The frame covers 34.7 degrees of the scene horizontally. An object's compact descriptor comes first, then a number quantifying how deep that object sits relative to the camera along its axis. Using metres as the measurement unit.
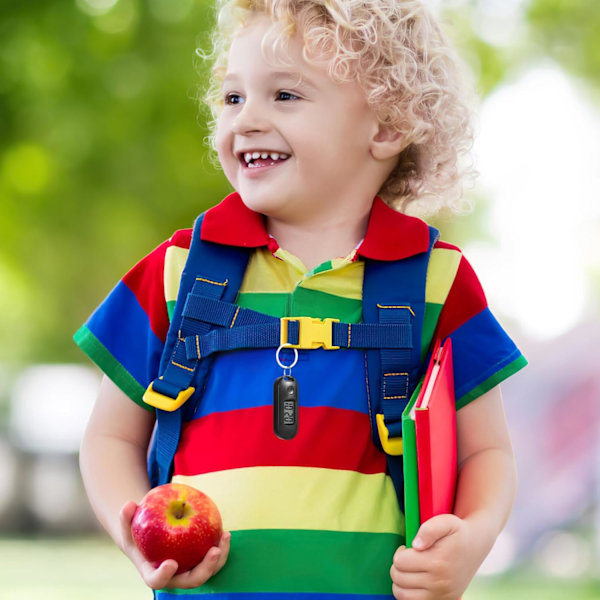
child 1.77
